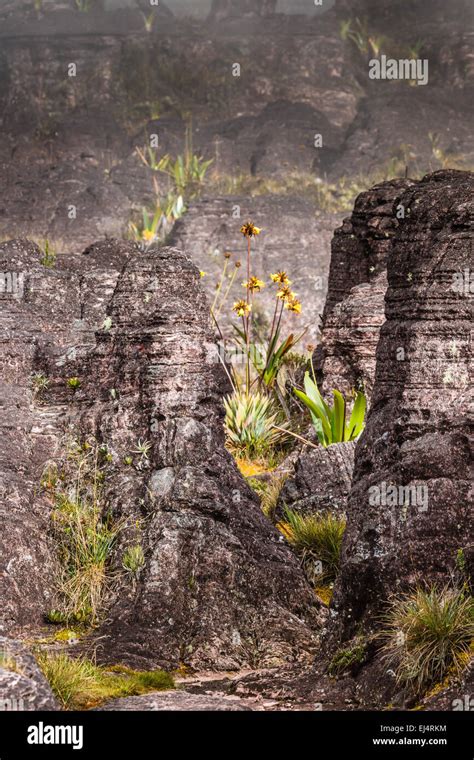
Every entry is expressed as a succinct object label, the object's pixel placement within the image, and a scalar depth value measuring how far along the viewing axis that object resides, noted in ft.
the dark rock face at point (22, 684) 20.75
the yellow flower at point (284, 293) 43.96
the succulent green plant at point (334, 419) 42.35
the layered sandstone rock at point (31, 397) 29.81
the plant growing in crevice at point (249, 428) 49.32
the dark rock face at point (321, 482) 39.37
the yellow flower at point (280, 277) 44.02
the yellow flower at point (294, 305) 47.19
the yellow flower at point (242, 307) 46.49
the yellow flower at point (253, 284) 44.81
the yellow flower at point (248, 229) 40.37
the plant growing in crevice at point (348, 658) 25.91
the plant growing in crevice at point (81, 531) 30.32
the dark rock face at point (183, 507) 29.50
